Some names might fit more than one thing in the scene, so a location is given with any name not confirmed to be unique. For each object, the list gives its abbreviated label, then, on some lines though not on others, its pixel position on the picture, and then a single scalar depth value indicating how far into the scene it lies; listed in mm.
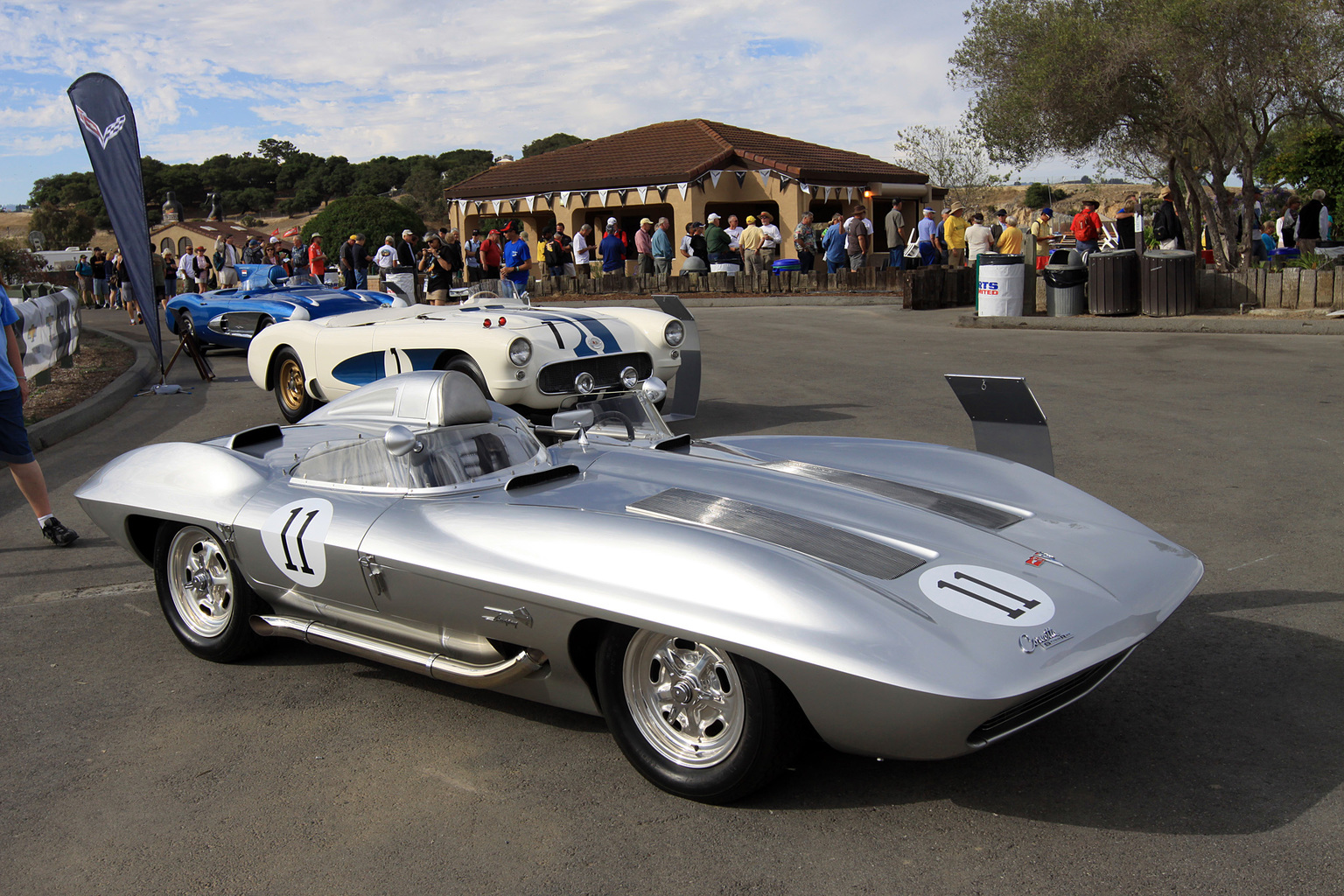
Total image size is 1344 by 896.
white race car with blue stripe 8062
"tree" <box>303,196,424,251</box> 43312
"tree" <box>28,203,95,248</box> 72125
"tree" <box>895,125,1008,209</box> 39844
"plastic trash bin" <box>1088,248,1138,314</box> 15094
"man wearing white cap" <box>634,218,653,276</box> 23609
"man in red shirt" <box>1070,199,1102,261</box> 16984
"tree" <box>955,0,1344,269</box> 15445
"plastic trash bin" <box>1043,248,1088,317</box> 15648
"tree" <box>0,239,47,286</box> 32250
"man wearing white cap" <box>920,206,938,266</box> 19500
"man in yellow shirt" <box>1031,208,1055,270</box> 20625
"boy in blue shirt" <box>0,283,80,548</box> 6016
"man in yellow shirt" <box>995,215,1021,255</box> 17703
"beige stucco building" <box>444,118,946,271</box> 30384
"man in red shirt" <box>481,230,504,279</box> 18344
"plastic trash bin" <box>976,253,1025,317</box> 15727
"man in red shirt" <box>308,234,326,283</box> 24234
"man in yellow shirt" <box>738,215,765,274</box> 21750
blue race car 13891
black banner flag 11070
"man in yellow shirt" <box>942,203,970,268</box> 19672
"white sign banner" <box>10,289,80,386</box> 11867
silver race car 2820
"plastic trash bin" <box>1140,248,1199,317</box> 14703
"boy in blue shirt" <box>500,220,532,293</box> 16375
